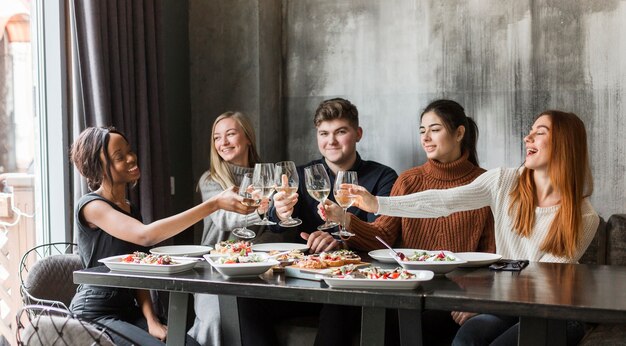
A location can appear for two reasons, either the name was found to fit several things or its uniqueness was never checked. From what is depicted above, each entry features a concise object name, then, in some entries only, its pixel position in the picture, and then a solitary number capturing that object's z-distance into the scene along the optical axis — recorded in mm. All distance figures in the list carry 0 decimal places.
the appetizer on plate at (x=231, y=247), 2506
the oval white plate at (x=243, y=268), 2215
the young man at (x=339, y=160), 3490
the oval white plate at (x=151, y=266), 2303
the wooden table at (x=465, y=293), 1846
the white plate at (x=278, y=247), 2727
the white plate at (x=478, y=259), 2400
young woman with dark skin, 2684
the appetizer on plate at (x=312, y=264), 2289
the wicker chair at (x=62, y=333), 2030
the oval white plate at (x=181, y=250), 2631
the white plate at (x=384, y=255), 2459
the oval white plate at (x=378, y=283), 2016
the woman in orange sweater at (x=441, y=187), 3111
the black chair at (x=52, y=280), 2811
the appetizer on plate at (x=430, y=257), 2286
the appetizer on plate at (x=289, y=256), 2472
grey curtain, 3561
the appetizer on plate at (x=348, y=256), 2400
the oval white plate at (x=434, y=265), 2215
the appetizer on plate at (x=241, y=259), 2305
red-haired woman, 2609
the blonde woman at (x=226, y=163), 3428
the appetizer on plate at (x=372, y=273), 2061
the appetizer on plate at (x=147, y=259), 2354
